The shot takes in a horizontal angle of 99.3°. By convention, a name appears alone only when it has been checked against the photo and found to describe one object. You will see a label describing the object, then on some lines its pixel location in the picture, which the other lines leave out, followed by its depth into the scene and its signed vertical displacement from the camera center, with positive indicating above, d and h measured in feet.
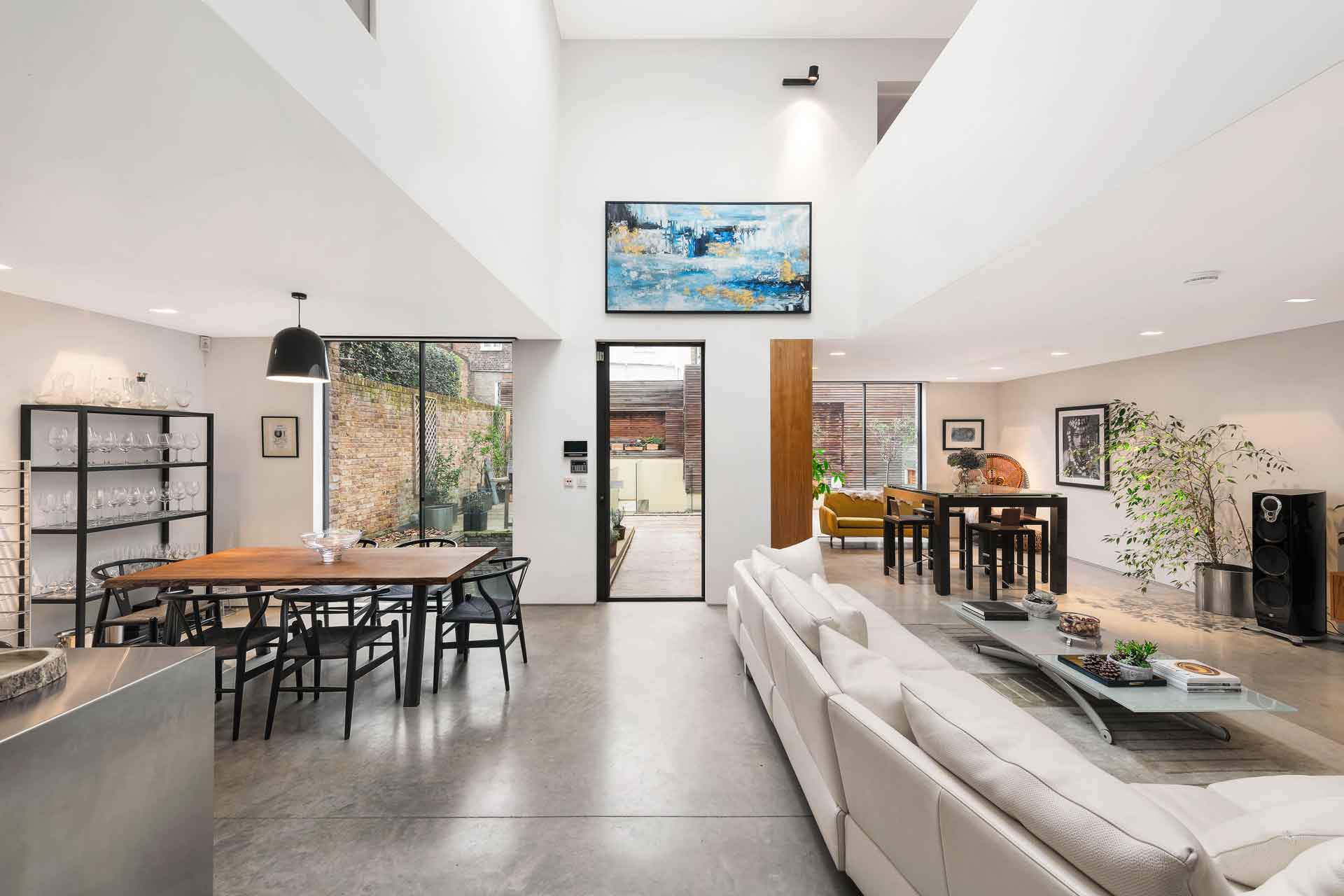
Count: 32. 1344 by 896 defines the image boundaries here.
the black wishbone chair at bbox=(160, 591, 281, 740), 9.57 -3.33
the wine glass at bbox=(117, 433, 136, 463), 13.38 +0.19
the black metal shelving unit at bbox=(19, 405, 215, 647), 11.89 -0.66
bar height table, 18.42 -2.01
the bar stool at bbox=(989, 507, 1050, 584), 19.90 -2.97
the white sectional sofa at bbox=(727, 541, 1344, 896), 3.35 -2.56
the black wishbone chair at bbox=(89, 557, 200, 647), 10.55 -3.14
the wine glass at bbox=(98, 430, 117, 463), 12.90 +0.23
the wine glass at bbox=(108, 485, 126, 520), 13.14 -1.05
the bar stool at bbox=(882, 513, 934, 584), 20.38 -3.05
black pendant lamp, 10.73 +1.81
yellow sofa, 25.64 -2.81
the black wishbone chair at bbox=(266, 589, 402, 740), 9.65 -3.37
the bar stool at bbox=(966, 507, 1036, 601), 18.99 -2.94
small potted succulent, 9.06 -3.36
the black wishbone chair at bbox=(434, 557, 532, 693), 11.10 -3.22
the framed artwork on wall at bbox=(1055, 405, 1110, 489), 22.26 +0.30
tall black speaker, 14.02 -2.73
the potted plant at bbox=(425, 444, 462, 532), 18.43 -1.11
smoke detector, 9.91 +3.14
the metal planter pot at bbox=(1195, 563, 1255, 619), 15.80 -3.80
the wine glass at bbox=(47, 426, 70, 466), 11.87 +0.32
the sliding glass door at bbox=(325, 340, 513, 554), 18.19 +0.39
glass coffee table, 8.38 -3.68
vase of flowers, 19.70 -0.34
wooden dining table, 10.32 -2.25
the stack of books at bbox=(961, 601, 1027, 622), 12.23 -3.41
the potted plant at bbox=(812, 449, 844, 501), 27.14 -1.08
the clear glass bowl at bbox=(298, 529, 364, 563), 11.87 -1.86
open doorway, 17.89 +0.05
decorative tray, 9.05 -3.63
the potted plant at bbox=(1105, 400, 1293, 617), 16.25 -1.44
